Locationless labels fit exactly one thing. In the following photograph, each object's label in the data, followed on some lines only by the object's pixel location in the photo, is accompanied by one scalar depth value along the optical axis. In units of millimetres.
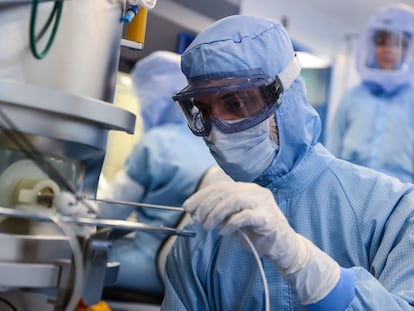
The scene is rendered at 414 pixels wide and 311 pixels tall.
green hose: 861
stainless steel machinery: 827
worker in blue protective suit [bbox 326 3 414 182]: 3176
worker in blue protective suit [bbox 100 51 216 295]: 2227
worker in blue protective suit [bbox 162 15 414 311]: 1151
